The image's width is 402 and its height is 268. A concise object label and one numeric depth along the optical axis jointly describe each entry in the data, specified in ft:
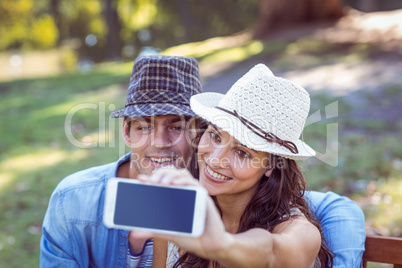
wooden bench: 8.76
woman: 8.38
